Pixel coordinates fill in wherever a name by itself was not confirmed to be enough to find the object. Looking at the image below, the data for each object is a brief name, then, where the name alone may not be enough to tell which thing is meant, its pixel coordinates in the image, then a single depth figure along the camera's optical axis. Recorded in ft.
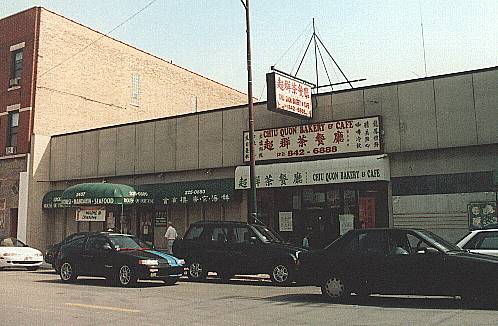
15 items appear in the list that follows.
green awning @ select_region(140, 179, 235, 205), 72.59
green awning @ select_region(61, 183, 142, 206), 77.92
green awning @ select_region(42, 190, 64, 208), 89.76
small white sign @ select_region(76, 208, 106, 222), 83.71
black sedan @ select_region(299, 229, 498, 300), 33.78
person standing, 71.71
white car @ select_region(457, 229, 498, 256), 38.19
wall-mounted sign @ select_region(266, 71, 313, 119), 62.44
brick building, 95.35
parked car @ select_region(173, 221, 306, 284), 49.98
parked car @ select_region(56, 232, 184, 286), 49.01
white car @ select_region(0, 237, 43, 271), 69.72
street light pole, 59.77
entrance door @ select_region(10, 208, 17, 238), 96.53
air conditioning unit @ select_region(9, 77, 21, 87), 99.35
